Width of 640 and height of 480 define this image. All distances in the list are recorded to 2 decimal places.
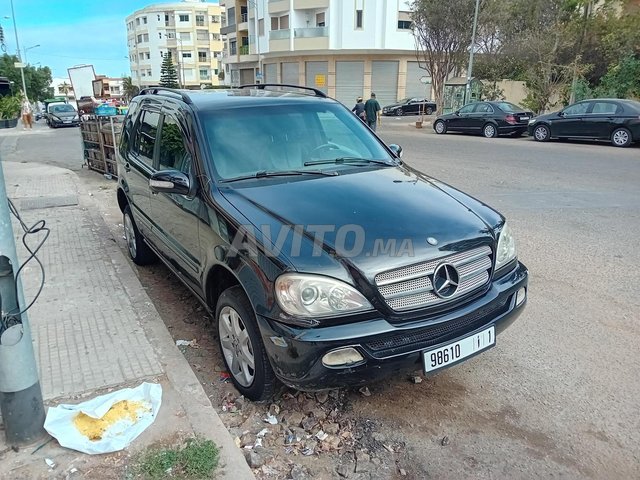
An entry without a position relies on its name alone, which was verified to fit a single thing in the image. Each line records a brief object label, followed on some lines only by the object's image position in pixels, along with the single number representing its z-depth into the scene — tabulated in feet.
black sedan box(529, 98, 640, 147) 49.11
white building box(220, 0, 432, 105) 138.31
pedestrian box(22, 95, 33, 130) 99.76
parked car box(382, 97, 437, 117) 127.65
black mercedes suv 8.49
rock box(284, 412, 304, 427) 9.88
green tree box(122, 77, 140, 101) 277.44
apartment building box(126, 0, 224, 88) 280.51
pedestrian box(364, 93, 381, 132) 64.28
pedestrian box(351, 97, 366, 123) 64.34
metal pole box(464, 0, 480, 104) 77.84
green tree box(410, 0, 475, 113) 81.61
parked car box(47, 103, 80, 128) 105.19
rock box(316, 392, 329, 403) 10.51
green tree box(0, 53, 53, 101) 182.60
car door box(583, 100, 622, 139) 50.26
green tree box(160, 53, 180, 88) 198.32
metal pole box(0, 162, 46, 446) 7.84
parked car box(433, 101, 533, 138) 62.34
